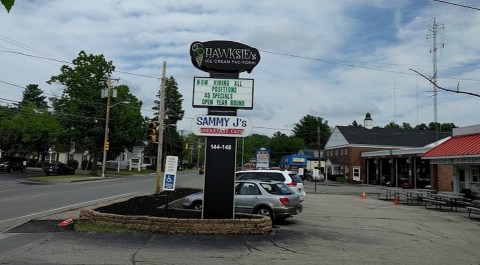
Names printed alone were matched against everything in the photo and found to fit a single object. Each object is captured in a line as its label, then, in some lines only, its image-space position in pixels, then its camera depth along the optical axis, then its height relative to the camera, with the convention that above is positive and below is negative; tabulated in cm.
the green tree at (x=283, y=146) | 12438 +765
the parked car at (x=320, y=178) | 6744 -65
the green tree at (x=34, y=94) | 11262 +1846
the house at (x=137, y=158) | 8575 +213
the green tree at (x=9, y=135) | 5622 +395
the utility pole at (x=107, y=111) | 4725 +615
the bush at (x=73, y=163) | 7169 +52
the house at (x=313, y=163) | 8521 +217
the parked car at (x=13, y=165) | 5038 -7
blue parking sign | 1388 -44
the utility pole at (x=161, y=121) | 2514 +281
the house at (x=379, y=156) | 5428 +282
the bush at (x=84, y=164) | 7350 +40
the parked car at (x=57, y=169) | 4791 -38
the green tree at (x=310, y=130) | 13650 +1363
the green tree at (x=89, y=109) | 5272 +709
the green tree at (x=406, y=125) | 14075 +1682
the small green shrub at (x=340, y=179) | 6812 -71
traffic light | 2180 +187
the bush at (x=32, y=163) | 7524 +32
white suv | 2059 -20
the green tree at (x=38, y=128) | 5194 +443
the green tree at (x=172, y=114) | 9675 +1245
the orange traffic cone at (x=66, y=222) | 1254 -164
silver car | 1431 -90
